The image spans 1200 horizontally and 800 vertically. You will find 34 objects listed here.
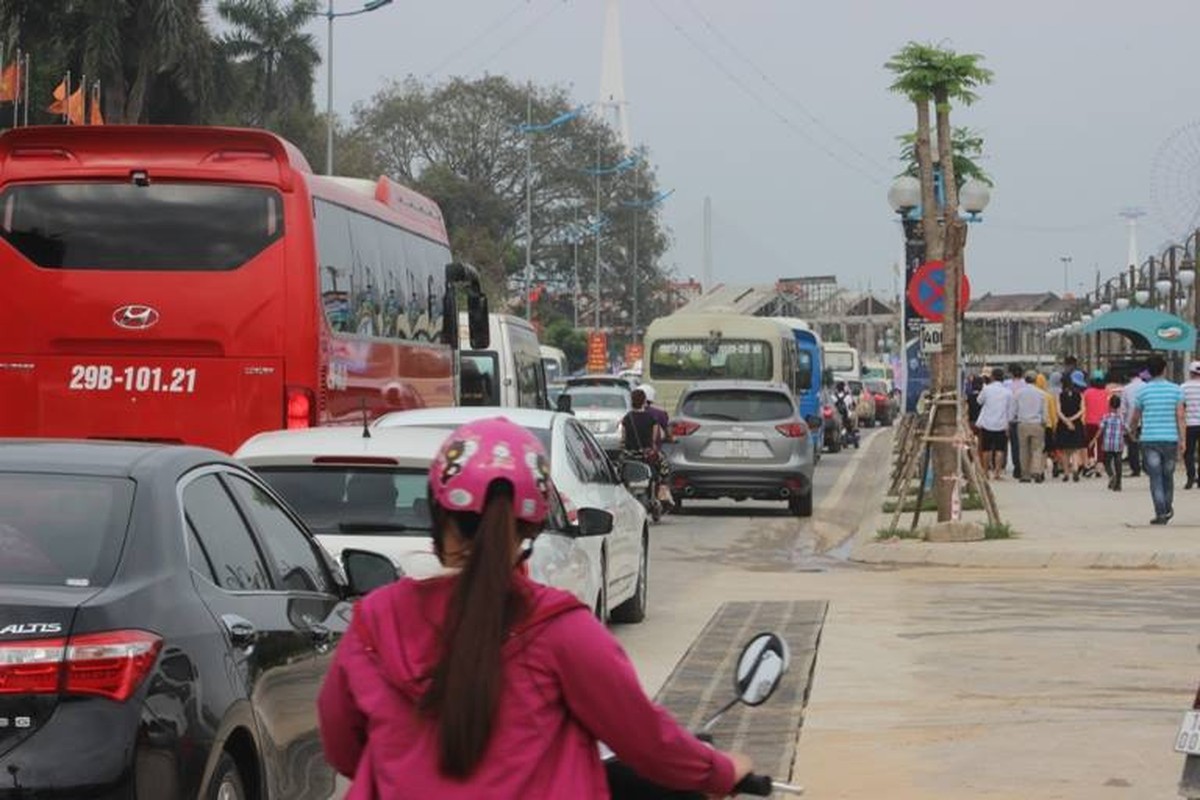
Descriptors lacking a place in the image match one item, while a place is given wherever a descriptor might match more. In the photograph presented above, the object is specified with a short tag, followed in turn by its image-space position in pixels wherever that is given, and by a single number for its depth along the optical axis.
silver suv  28.23
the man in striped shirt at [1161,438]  23.88
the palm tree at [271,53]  78.38
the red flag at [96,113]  58.84
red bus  16.38
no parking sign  23.75
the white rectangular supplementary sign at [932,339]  24.56
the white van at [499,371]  31.33
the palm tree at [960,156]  31.08
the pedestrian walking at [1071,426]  35.53
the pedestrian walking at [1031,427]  35.19
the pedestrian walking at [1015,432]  35.53
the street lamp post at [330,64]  59.31
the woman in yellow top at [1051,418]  36.06
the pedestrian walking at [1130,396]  30.06
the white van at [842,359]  87.69
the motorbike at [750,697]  4.15
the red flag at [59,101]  56.66
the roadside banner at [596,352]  94.19
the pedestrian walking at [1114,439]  32.03
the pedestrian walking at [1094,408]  36.31
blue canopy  39.09
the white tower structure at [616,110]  157.70
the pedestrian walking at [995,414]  34.75
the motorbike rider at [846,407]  58.18
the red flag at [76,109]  55.97
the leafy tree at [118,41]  57.97
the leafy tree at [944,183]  23.20
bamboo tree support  22.69
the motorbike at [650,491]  23.95
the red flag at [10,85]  52.53
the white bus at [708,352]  42.12
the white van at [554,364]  60.22
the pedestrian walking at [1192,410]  28.69
